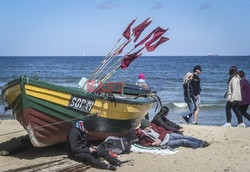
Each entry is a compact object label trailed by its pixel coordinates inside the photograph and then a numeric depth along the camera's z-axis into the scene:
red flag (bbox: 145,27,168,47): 9.16
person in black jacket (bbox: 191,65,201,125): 12.34
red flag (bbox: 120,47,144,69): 9.16
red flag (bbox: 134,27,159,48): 9.18
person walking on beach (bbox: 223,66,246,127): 12.20
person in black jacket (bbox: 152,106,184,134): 9.84
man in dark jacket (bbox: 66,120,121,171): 8.00
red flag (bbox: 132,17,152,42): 9.34
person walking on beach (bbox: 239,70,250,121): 12.71
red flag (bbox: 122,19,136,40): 9.37
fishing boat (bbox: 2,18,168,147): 8.41
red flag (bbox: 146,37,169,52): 9.10
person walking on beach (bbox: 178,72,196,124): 12.27
